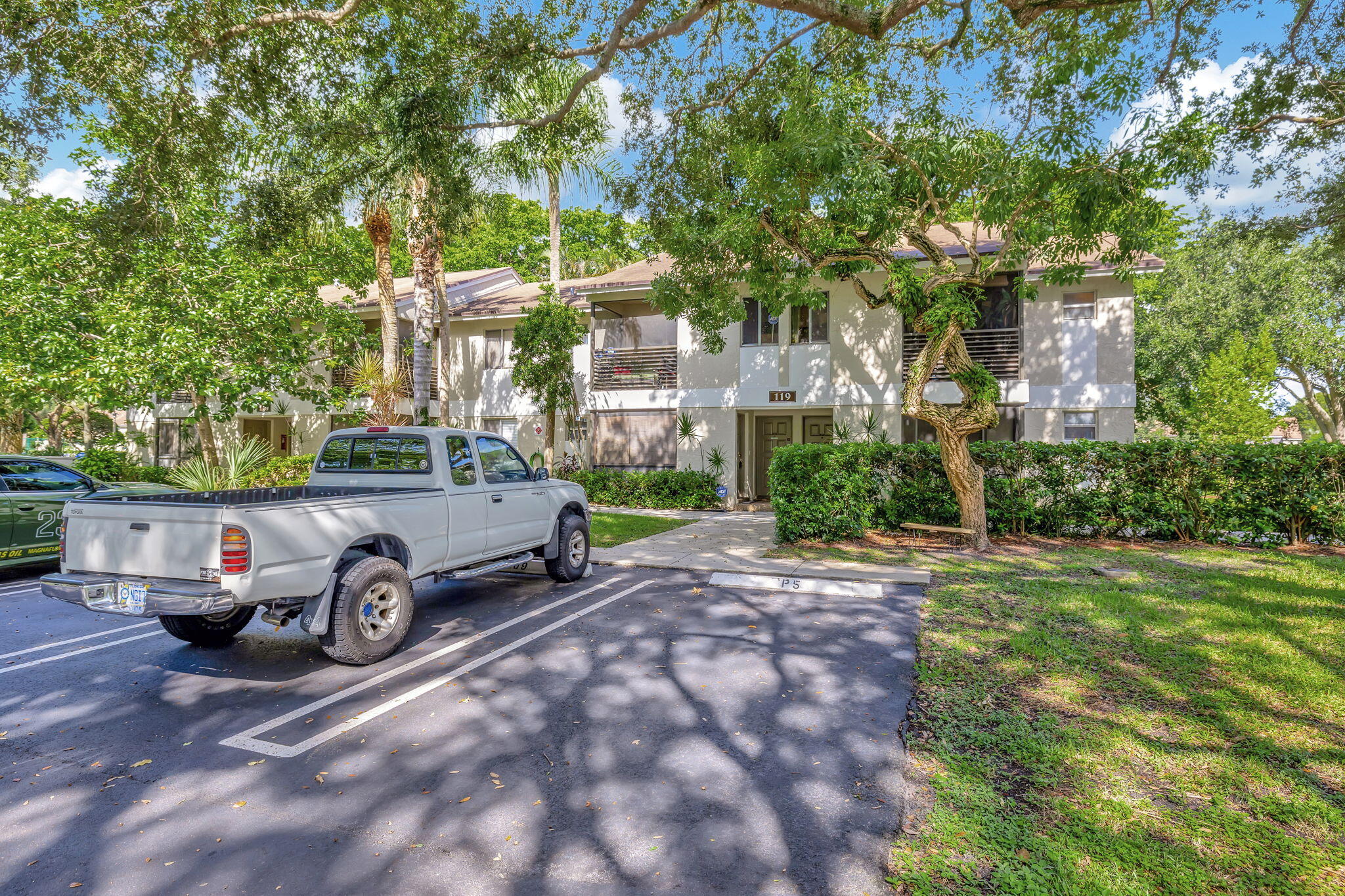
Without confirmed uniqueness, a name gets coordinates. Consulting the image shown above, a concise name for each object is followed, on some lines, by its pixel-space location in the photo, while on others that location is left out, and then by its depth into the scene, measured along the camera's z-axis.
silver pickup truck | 4.38
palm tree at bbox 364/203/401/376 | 15.91
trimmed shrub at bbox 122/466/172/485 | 17.36
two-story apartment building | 15.34
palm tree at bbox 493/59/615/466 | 9.32
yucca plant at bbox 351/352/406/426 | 15.90
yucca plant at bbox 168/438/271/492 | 12.73
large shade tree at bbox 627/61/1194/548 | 8.02
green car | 7.92
